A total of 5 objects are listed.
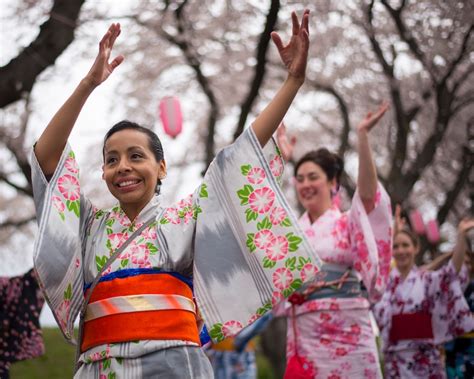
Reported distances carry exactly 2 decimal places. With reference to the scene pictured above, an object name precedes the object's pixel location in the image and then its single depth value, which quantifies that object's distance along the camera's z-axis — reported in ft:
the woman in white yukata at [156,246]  7.84
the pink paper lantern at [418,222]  40.79
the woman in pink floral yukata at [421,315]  16.78
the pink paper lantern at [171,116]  26.71
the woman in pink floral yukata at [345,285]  12.84
